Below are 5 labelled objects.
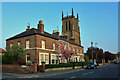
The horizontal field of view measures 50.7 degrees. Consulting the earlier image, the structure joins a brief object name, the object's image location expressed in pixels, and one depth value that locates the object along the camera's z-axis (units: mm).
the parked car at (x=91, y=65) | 30648
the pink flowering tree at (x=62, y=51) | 34500
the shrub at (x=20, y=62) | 23656
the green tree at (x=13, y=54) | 22884
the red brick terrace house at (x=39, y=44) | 28062
